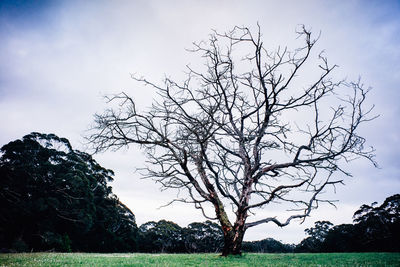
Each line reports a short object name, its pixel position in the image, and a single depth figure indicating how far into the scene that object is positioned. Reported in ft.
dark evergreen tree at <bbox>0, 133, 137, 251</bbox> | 83.35
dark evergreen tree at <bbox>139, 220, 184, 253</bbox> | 156.25
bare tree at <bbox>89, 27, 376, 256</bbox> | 35.37
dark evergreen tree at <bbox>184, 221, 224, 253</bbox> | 156.87
